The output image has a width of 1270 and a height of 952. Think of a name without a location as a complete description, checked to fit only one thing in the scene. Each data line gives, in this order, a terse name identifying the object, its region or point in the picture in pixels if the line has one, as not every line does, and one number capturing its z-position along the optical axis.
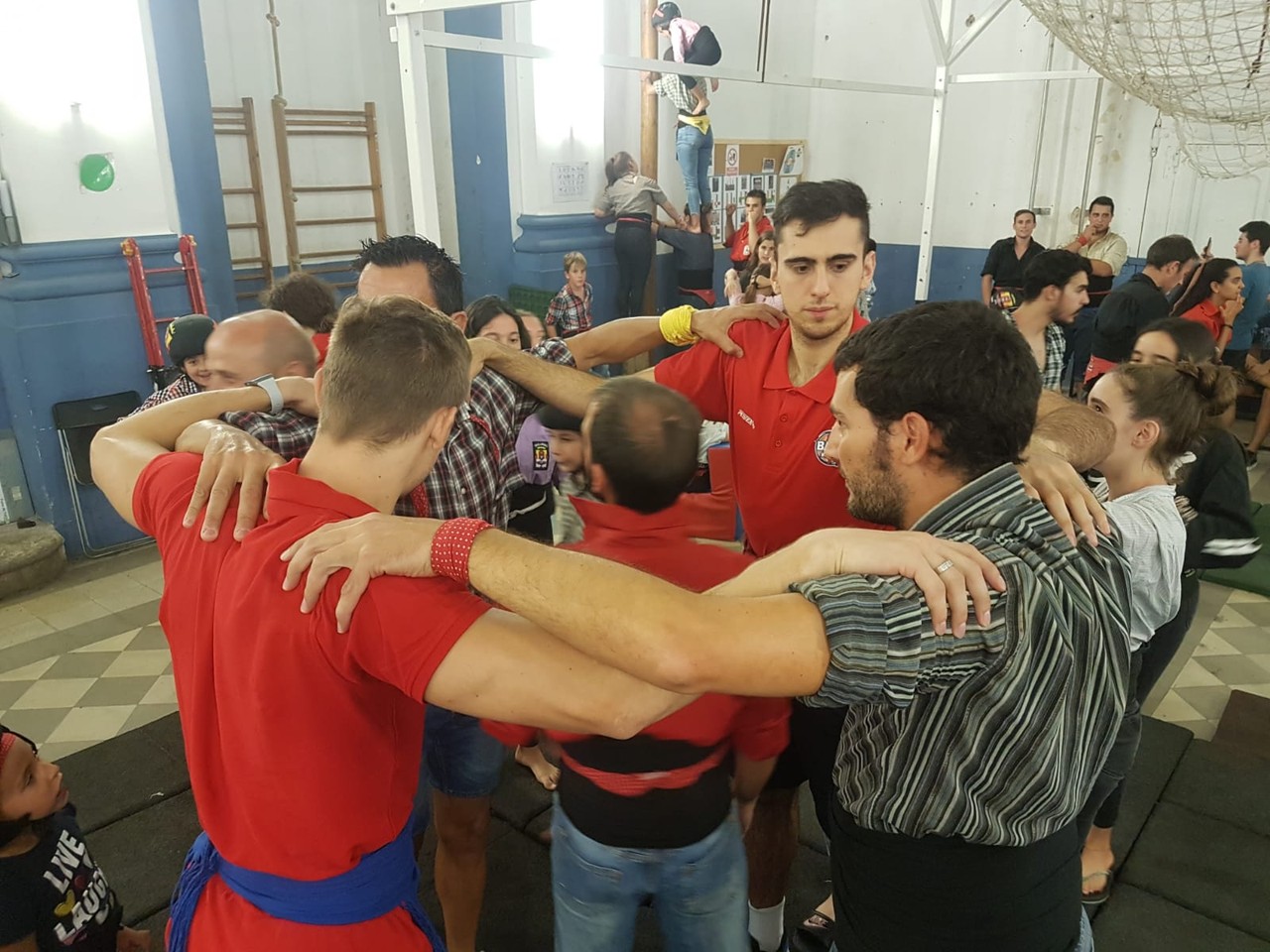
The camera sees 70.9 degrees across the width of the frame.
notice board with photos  9.68
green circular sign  4.88
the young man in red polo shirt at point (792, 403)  2.10
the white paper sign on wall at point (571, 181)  8.04
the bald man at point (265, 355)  1.98
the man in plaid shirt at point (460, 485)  2.07
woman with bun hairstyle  2.10
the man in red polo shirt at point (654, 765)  1.56
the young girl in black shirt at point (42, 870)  1.75
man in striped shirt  1.05
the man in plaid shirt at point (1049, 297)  3.93
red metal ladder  5.09
